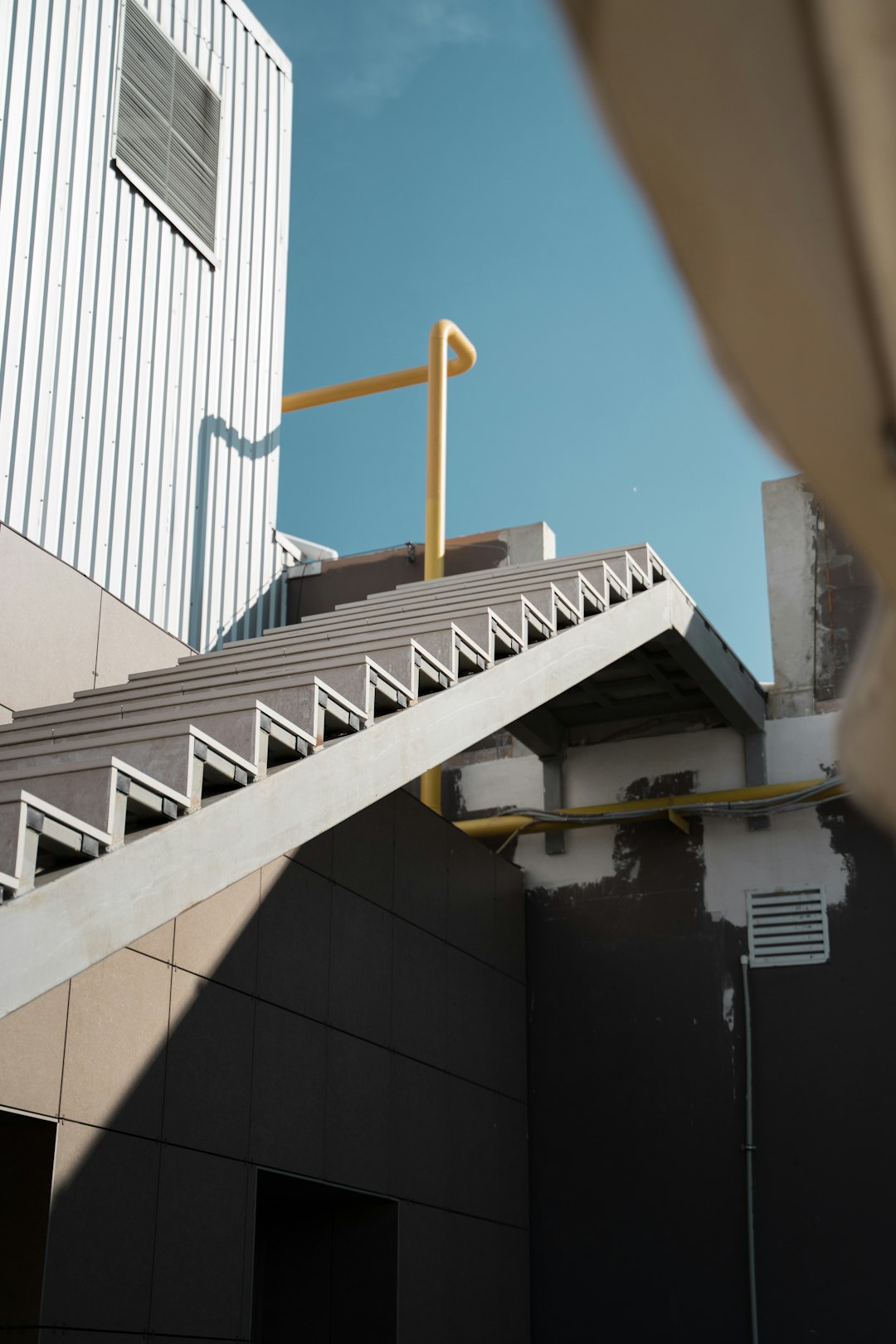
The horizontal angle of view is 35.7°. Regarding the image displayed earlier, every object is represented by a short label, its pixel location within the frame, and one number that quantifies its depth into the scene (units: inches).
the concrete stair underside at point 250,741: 172.6
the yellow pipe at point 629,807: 425.7
